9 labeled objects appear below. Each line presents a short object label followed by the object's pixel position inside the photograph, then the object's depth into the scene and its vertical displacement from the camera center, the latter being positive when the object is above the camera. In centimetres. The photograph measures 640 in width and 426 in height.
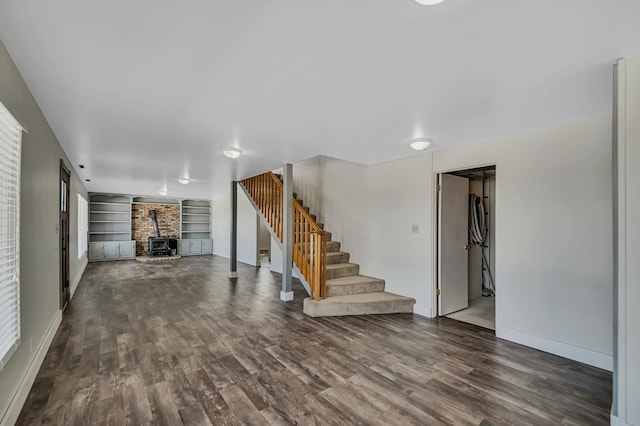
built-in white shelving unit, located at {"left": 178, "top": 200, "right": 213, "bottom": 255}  1140 -55
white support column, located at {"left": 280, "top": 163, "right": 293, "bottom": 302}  491 -31
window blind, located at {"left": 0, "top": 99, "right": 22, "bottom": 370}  179 -14
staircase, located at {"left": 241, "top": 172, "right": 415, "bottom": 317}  418 -124
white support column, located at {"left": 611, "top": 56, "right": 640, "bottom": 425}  172 -17
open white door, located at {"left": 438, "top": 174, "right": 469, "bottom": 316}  414 -41
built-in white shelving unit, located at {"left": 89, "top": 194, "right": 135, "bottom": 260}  984 -46
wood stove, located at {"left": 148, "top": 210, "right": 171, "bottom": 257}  1045 -110
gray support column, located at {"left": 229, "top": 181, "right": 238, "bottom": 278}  693 -48
